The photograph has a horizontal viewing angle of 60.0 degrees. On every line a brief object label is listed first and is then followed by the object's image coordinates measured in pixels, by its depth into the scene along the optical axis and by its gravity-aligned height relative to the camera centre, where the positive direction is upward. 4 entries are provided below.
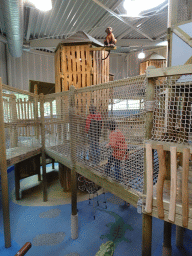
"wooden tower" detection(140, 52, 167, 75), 13.09 +4.10
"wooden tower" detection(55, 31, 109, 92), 6.91 +2.13
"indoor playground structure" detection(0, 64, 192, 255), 1.98 -0.66
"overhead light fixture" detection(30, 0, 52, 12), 4.04 +2.67
